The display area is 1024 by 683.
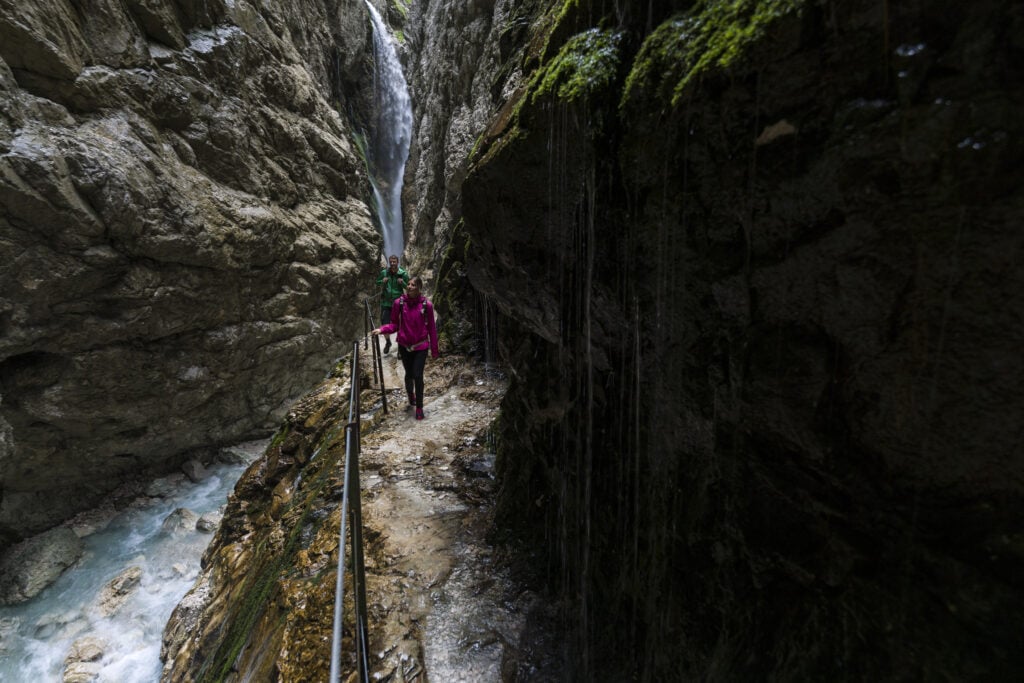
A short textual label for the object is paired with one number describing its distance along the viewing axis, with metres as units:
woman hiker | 6.14
